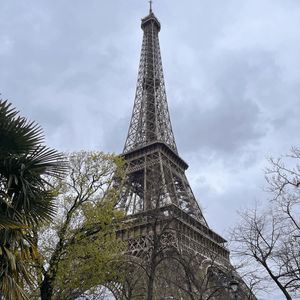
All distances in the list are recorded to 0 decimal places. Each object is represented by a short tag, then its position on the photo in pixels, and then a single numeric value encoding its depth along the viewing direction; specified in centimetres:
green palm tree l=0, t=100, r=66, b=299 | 730
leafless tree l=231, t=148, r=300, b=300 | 1078
